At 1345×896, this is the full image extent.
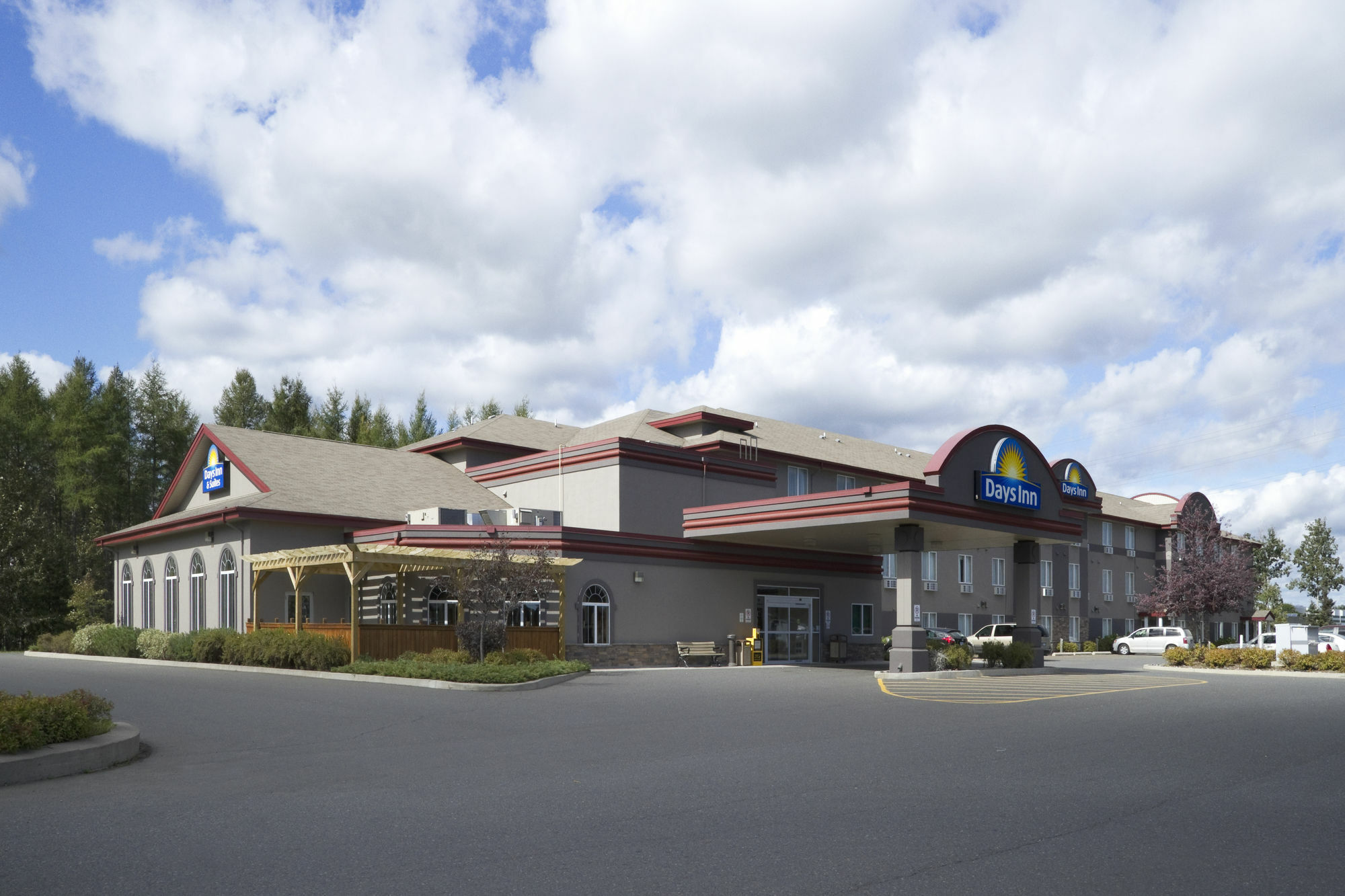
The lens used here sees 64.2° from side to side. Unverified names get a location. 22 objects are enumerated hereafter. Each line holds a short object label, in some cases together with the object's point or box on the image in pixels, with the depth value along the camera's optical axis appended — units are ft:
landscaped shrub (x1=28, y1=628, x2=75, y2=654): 116.78
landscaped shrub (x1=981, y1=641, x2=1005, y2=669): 105.91
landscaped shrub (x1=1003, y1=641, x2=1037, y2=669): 105.81
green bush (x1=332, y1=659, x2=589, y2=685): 72.49
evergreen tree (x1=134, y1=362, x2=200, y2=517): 184.03
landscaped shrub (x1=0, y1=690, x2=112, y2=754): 35.88
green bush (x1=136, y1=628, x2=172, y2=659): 100.17
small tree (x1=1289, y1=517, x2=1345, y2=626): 269.44
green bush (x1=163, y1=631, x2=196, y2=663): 96.07
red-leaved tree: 159.33
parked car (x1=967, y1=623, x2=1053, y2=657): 151.12
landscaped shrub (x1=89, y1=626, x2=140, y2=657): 106.83
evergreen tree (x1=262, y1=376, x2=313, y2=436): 199.00
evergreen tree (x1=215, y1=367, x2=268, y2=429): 199.21
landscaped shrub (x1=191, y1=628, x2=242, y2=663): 92.07
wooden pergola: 82.38
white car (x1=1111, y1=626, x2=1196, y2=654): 174.29
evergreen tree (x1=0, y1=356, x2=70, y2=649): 140.46
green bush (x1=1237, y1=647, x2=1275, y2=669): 114.01
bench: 107.24
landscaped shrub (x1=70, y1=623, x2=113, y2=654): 112.78
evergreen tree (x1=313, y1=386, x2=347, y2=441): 207.31
